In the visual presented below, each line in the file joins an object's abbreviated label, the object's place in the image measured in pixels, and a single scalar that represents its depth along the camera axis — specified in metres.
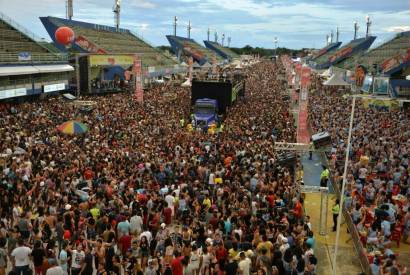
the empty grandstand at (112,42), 42.94
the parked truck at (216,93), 31.02
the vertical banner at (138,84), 31.11
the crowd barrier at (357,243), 9.19
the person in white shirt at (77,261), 7.85
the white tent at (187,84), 42.50
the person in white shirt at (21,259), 7.82
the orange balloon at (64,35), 36.28
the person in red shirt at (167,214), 10.64
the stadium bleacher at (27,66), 28.89
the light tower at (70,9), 52.42
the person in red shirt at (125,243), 8.95
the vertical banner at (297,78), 33.88
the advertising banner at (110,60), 41.22
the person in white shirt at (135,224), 9.59
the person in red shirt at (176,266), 7.97
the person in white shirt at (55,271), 7.22
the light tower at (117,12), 63.79
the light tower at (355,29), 111.88
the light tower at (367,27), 84.71
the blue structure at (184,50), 76.88
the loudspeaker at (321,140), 14.51
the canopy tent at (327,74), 51.98
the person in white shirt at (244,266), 7.78
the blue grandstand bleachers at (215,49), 116.91
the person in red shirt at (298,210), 10.66
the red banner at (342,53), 62.18
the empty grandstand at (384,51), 45.41
